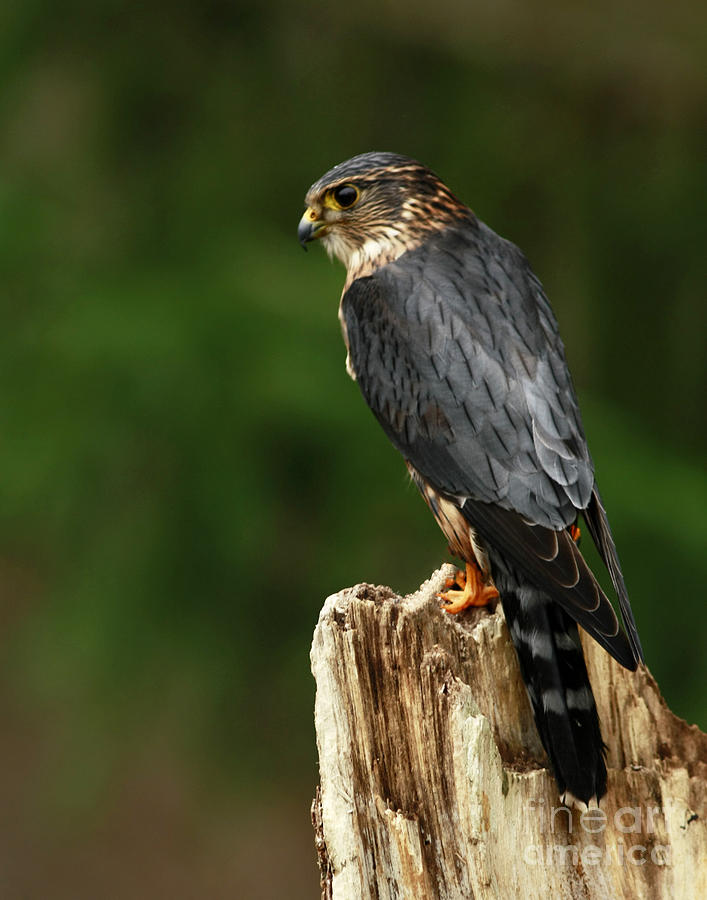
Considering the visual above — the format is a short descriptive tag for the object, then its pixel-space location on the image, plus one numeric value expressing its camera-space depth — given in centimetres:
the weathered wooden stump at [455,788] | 524
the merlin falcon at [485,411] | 563
